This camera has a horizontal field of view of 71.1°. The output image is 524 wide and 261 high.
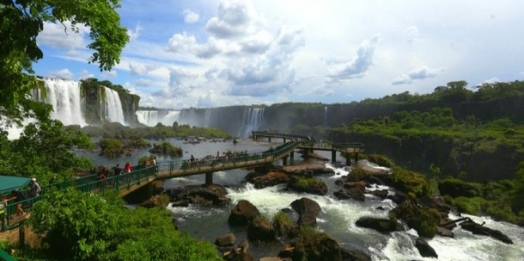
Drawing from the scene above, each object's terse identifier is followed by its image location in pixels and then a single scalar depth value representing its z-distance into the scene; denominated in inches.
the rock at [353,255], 620.4
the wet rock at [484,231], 821.2
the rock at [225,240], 671.0
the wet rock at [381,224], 797.9
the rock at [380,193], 1097.4
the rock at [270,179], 1144.7
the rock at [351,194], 1055.0
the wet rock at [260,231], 708.7
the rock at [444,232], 808.9
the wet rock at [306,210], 804.6
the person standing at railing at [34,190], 497.4
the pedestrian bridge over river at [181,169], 584.4
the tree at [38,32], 150.7
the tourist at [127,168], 861.1
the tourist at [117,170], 815.7
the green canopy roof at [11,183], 382.6
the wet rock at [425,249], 687.7
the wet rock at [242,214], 796.6
